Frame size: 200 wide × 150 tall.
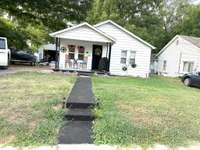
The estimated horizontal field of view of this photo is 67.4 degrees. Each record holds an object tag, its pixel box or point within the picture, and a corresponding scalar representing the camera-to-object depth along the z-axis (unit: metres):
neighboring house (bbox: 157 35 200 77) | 16.41
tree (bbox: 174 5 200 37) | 22.02
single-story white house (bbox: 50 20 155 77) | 10.53
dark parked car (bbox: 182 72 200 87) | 10.12
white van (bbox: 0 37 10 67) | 9.06
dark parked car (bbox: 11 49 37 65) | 14.07
